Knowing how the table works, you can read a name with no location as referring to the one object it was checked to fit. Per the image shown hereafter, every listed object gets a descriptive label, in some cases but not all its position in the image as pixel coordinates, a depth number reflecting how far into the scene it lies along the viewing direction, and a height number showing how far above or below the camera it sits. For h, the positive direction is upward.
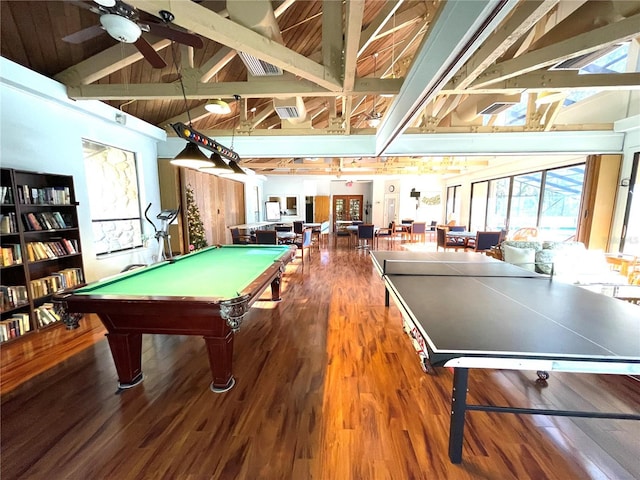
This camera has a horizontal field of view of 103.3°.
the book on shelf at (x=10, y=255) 2.57 -0.48
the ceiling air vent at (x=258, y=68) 2.77 +1.65
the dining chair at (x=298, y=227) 8.02 -0.56
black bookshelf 2.63 -0.44
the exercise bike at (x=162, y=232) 3.76 -0.36
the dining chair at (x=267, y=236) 5.80 -0.62
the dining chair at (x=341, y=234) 9.30 -0.89
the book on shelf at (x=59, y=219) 3.07 -0.13
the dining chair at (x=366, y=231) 7.75 -0.65
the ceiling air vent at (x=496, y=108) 3.91 +1.68
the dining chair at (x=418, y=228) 8.80 -0.63
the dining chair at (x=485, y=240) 5.87 -0.69
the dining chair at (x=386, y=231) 8.75 -0.76
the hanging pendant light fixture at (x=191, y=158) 2.43 +0.49
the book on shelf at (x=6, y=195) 2.55 +0.13
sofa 3.49 -0.71
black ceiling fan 1.68 +1.31
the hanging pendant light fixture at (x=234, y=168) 3.23 +0.53
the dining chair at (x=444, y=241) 6.54 -0.85
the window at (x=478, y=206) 8.79 +0.15
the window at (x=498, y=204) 7.64 +0.19
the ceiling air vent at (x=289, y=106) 3.91 +1.62
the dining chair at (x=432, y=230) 10.93 -0.88
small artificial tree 5.62 -0.36
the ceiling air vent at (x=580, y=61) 2.78 +1.68
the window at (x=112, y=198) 3.83 +0.18
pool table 1.69 -0.65
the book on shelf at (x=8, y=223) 2.59 -0.15
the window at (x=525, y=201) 6.41 +0.26
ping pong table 1.08 -0.62
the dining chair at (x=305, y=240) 6.26 -0.76
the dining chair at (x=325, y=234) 9.70 -1.18
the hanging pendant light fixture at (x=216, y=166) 2.83 +0.50
